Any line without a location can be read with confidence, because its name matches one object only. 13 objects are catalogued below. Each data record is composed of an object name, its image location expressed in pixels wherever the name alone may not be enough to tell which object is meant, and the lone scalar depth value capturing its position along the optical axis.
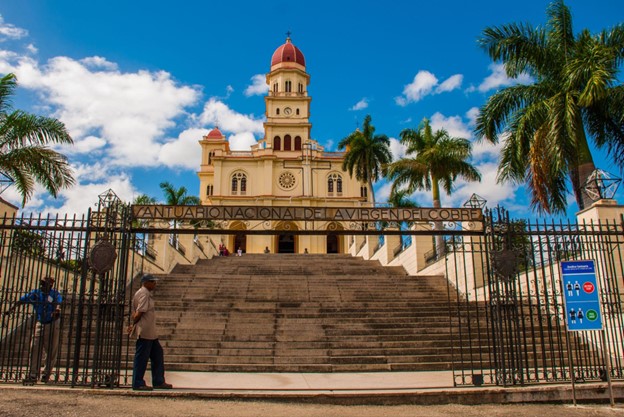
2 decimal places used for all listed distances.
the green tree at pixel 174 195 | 35.16
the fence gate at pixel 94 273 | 6.99
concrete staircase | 9.55
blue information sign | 6.74
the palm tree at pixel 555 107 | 12.24
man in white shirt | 6.63
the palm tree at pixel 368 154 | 35.09
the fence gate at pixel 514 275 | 7.14
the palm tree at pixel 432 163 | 23.98
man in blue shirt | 7.08
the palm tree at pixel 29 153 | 12.95
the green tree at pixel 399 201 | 32.20
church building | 45.46
